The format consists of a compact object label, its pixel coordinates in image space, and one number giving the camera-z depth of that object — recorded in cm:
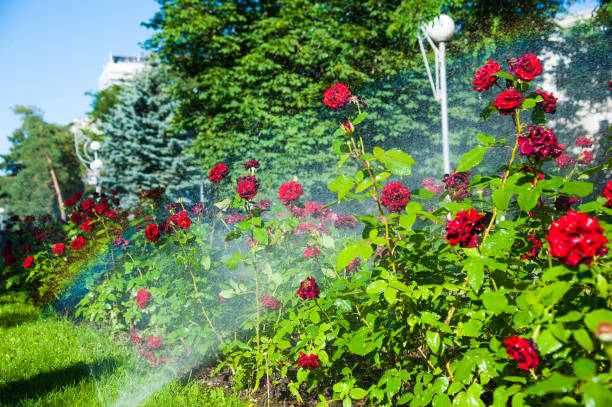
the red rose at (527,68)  121
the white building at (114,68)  7179
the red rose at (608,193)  97
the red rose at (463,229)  102
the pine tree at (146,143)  1448
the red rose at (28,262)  418
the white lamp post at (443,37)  403
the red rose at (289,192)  207
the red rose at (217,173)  201
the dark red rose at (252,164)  203
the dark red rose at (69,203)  390
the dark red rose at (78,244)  338
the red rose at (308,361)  157
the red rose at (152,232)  210
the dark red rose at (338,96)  144
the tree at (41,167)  3023
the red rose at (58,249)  386
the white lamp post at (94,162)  1055
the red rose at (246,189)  184
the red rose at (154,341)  241
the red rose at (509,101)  118
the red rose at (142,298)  250
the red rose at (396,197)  164
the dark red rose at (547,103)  124
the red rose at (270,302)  199
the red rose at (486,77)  129
